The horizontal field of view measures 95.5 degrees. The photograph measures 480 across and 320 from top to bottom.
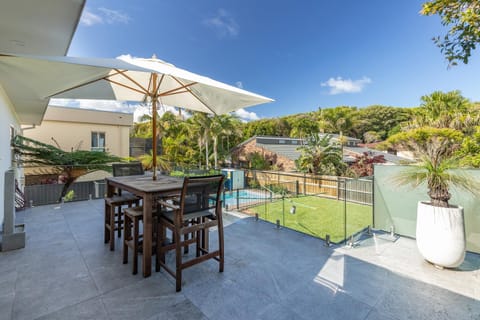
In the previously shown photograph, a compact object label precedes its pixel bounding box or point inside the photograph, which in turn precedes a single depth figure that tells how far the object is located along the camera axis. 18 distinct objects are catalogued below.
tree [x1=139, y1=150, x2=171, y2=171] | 12.86
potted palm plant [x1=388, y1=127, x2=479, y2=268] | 2.59
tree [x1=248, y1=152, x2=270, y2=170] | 16.81
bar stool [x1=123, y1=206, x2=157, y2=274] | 2.51
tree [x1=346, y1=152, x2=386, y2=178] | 12.38
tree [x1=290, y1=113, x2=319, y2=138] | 26.56
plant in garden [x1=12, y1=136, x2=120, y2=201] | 7.27
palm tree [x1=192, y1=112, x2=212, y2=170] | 16.14
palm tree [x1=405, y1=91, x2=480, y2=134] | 11.59
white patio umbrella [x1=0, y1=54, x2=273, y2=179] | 2.45
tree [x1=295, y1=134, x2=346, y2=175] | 12.52
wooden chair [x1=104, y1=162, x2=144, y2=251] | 3.13
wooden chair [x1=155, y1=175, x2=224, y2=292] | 2.31
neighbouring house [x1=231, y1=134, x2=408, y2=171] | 15.88
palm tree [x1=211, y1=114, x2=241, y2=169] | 16.25
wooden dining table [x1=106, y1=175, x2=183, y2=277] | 2.50
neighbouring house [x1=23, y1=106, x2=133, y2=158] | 11.02
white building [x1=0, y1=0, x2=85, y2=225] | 1.49
